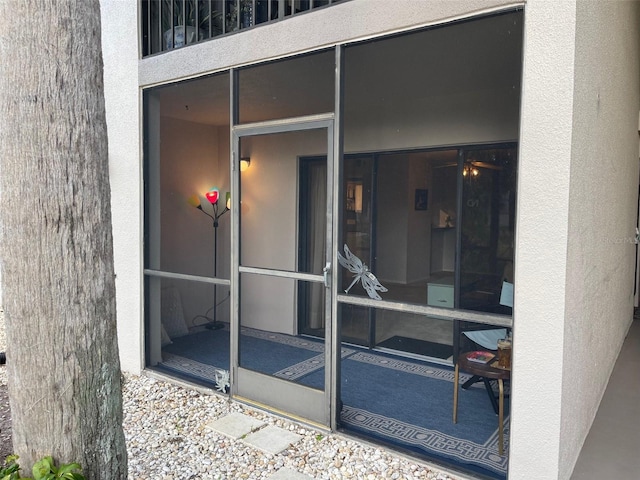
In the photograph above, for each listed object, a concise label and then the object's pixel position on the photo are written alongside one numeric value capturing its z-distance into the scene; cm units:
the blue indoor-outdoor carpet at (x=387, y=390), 308
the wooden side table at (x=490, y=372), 299
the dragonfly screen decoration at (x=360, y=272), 383
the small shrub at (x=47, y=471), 186
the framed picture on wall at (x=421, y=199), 507
